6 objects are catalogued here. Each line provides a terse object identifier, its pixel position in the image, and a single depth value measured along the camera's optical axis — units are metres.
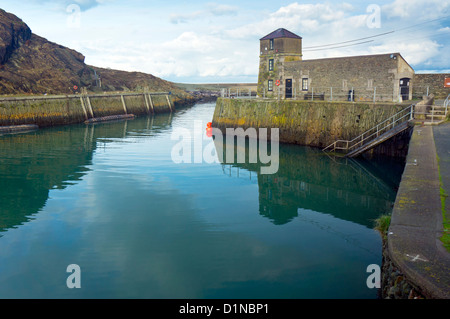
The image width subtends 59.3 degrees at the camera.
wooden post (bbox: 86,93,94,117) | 48.34
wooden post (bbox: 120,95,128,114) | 55.19
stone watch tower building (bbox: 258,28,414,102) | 28.11
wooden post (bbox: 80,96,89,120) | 46.97
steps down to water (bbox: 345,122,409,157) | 21.19
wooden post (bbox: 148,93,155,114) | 62.35
